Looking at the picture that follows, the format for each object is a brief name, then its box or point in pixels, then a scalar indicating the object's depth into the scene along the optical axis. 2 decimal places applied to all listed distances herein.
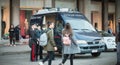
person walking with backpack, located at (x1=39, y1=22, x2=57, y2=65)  8.73
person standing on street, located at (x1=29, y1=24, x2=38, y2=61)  11.23
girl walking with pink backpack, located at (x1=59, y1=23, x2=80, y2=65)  8.81
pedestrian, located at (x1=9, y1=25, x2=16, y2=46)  17.57
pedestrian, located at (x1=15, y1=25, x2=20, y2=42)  18.62
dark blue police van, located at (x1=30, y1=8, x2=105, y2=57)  11.59
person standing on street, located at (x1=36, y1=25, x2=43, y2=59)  11.70
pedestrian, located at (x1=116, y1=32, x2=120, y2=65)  9.41
